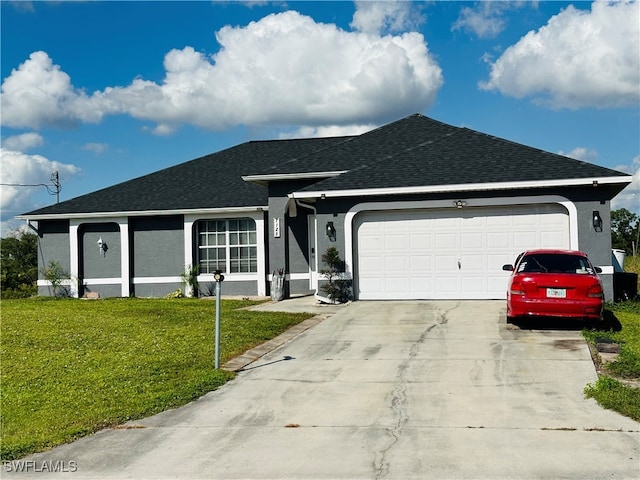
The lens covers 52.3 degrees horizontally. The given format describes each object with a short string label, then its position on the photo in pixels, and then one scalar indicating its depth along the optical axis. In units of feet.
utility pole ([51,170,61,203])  141.59
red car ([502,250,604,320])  37.70
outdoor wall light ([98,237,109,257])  72.74
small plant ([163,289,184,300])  69.16
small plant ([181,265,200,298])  69.26
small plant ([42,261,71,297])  72.59
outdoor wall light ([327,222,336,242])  55.36
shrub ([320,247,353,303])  54.54
